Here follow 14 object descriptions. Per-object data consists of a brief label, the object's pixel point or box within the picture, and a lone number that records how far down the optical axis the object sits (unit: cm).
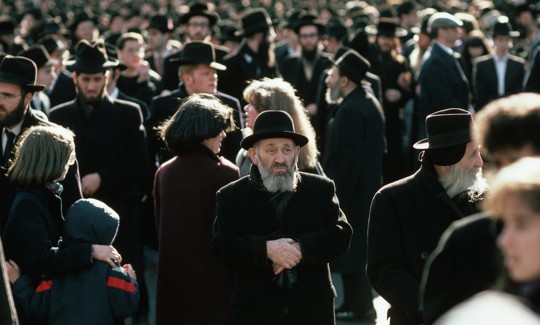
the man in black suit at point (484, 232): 695
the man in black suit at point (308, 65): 2583
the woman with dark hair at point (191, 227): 1260
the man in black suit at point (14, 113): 1319
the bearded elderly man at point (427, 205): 998
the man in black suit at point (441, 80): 2331
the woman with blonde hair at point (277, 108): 1363
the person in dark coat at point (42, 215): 1127
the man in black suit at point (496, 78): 2692
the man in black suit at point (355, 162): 1736
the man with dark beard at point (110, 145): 1609
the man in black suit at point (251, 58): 2292
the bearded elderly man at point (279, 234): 1118
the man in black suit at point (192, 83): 1728
